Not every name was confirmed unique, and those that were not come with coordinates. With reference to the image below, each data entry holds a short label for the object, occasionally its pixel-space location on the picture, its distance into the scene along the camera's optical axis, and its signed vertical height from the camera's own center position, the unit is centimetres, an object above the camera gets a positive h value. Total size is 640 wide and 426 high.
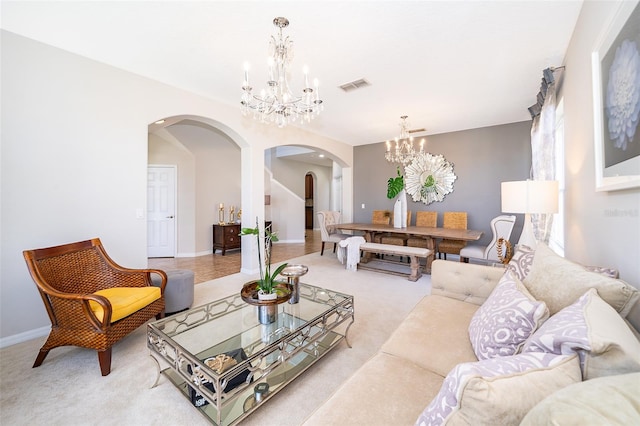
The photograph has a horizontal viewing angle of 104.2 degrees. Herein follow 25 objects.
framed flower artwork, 102 +53
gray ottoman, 259 -78
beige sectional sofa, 58 -62
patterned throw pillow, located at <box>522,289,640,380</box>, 63 -35
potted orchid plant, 180 -50
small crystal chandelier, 446 +145
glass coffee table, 134 -84
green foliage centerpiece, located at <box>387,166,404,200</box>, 506 +58
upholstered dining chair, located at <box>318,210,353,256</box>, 536 -32
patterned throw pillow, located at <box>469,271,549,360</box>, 103 -48
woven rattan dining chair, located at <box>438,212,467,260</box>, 464 -23
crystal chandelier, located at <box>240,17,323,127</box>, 209 +118
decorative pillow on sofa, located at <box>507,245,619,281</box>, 155 -32
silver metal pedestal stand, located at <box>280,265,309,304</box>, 217 -55
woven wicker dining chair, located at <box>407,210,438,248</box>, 494 -12
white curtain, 255 +73
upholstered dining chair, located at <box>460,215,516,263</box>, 356 -29
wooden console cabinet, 573 -49
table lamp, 214 +15
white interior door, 542 +13
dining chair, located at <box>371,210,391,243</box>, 581 -5
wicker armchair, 177 -65
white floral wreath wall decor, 547 +84
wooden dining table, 398 -31
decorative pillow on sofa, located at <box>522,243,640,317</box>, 91 -30
